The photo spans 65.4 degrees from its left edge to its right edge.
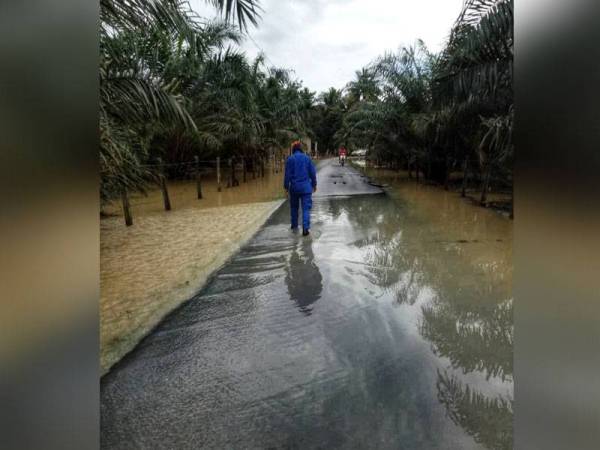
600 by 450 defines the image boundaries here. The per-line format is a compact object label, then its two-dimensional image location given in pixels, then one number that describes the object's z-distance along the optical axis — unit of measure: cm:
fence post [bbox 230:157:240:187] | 1922
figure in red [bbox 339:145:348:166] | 4278
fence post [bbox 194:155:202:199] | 1502
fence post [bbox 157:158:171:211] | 1189
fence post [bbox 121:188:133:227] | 938
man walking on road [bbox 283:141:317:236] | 845
